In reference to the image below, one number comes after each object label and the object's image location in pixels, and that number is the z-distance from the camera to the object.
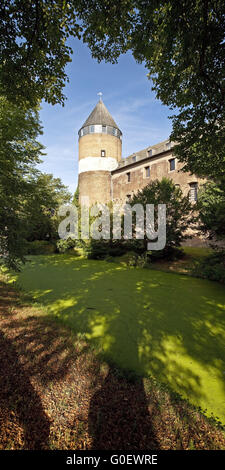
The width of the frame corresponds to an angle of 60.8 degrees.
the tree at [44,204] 8.40
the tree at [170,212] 10.62
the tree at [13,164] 4.76
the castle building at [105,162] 25.70
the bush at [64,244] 15.65
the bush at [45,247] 16.47
